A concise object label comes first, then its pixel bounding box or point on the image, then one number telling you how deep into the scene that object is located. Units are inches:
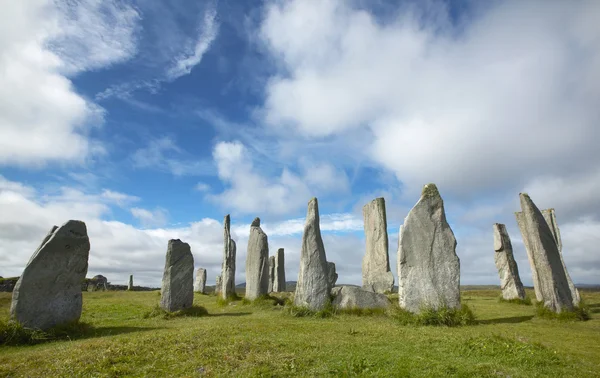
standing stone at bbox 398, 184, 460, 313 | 502.6
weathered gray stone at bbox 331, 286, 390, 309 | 578.2
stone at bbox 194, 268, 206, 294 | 1443.2
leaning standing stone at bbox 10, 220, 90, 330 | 432.1
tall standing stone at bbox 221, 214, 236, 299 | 917.2
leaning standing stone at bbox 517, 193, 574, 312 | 528.7
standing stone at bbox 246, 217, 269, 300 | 839.1
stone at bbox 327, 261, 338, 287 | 1199.9
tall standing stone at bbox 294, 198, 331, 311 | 579.2
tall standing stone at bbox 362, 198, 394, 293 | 933.8
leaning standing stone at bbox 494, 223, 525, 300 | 842.8
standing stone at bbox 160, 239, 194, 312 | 642.2
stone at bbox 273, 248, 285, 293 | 1262.3
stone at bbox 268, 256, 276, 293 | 1300.3
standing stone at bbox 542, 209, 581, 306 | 644.7
